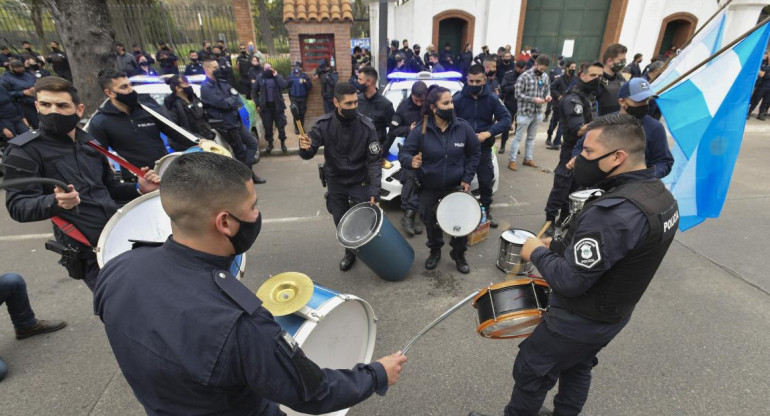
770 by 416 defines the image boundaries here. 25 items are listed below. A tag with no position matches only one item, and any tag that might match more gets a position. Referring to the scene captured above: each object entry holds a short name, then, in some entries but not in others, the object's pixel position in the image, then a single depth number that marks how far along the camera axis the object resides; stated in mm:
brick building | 10180
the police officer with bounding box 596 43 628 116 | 4758
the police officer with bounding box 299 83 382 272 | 3837
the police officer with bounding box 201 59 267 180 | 6395
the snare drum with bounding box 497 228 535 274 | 3926
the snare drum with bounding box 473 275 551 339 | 2189
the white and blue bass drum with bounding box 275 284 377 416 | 1893
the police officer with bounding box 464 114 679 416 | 1665
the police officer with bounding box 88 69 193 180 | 3654
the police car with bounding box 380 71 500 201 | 5574
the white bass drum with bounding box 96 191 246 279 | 2295
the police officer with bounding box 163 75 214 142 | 5719
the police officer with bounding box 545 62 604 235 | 4637
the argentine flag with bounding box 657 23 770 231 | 3422
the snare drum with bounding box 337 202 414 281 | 3467
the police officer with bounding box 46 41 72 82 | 10844
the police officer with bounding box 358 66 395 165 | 5484
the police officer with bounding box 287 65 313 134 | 9555
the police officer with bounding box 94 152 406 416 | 1086
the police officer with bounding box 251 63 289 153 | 8367
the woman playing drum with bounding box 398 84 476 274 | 3779
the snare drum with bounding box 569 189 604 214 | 3438
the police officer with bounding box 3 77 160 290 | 2414
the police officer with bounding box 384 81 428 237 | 5203
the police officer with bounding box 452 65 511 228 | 5074
